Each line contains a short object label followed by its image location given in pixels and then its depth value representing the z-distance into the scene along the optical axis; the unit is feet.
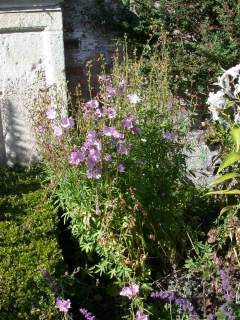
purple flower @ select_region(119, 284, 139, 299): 10.32
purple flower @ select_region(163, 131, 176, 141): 12.31
